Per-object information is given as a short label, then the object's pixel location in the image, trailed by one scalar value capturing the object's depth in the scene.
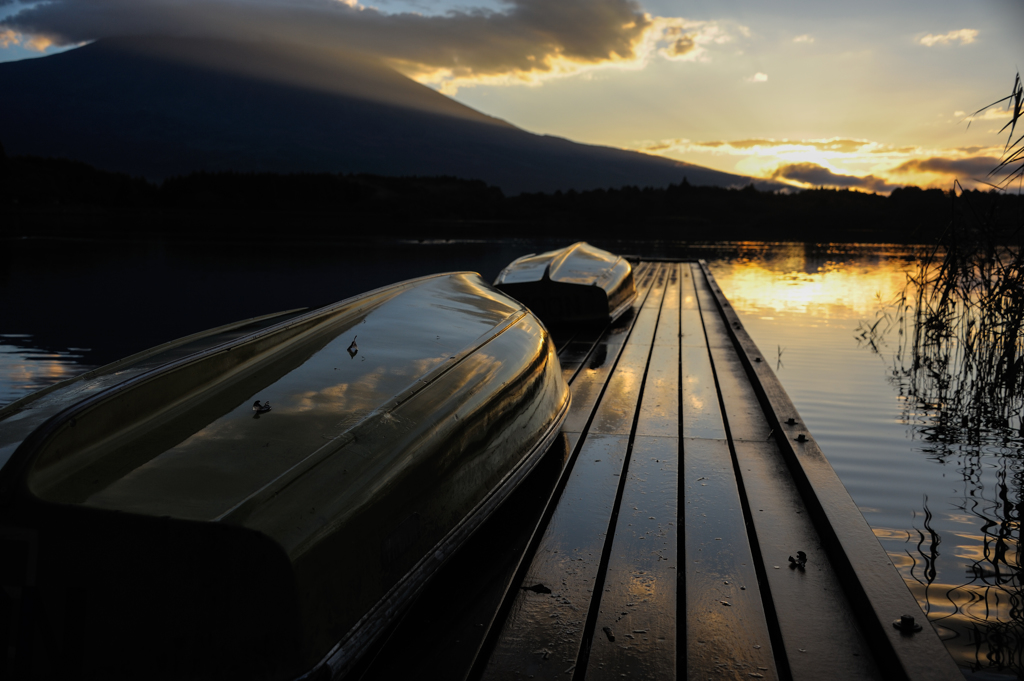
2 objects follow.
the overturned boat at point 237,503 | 1.28
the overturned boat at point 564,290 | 6.80
